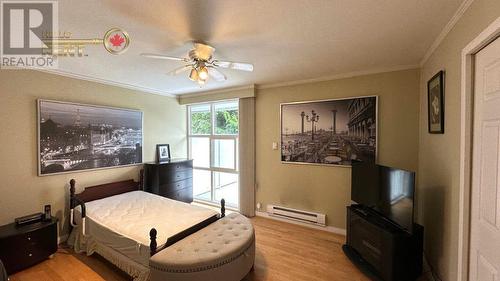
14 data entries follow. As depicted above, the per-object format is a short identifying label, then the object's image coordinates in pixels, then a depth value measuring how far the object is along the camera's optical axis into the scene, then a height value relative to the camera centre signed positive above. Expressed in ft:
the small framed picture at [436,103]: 5.99 +1.10
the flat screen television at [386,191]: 6.27 -1.86
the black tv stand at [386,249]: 6.25 -3.59
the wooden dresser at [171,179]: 11.97 -2.56
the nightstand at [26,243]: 6.96 -3.85
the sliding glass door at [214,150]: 13.79 -0.90
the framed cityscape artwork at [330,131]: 9.38 +0.34
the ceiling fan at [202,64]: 6.21 +2.35
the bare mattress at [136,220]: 6.61 -3.15
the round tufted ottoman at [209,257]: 5.39 -3.31
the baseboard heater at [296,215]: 10.49 -4.16
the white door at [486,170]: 3.81 -0.64
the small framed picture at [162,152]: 13.50 -1.01
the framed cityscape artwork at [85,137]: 8.86 +0.00
